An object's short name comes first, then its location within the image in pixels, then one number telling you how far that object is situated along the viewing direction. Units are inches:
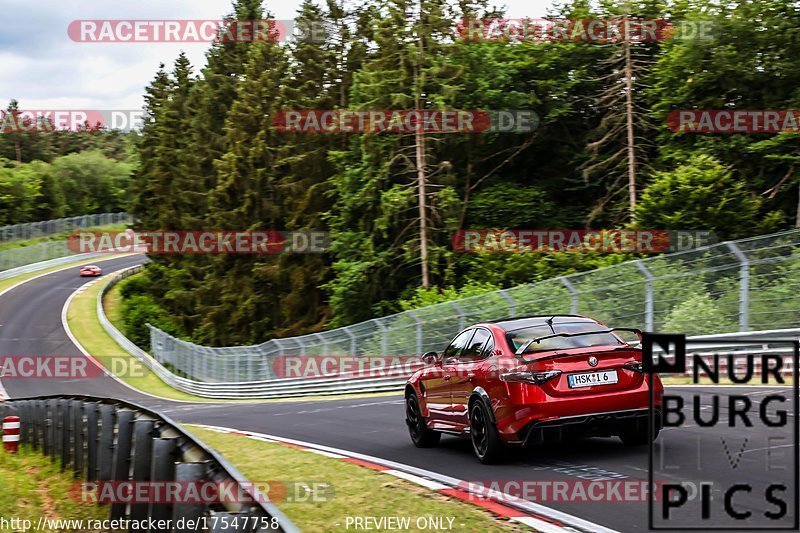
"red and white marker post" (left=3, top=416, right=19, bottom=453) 572.1
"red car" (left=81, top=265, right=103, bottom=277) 3574.6
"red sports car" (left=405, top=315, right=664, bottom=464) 367.9
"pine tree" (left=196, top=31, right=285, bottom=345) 2276.1
